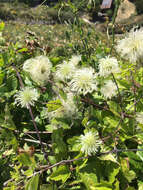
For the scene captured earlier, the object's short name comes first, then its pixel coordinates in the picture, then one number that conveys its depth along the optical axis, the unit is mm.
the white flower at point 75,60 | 353
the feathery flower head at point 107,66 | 310
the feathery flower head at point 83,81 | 297
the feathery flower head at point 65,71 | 318
